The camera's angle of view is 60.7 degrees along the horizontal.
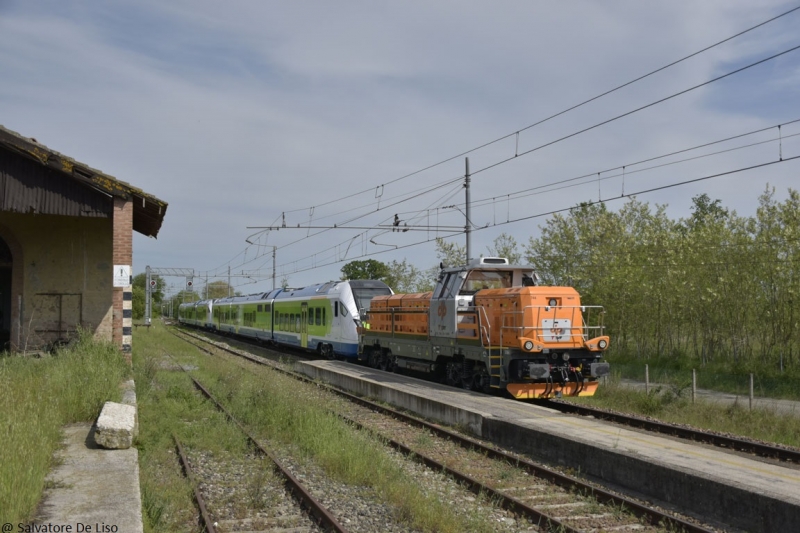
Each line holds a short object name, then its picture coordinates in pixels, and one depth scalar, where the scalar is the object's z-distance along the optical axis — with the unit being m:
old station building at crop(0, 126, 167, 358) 17.67
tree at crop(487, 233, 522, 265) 34.91
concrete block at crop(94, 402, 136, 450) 8.44
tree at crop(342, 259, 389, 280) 78.06
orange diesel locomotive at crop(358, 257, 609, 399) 14.48
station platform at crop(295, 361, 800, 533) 7.01
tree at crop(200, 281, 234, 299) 115.26
